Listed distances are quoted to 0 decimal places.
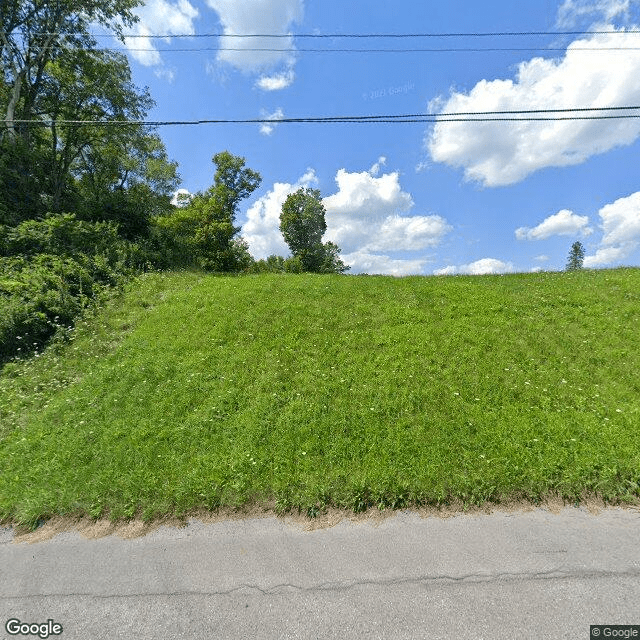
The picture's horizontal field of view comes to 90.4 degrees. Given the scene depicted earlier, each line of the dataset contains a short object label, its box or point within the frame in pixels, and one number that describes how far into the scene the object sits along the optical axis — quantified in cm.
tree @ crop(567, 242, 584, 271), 6600
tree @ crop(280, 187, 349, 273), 3222
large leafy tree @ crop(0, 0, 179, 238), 1258
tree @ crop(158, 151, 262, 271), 1662
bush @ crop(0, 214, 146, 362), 727
